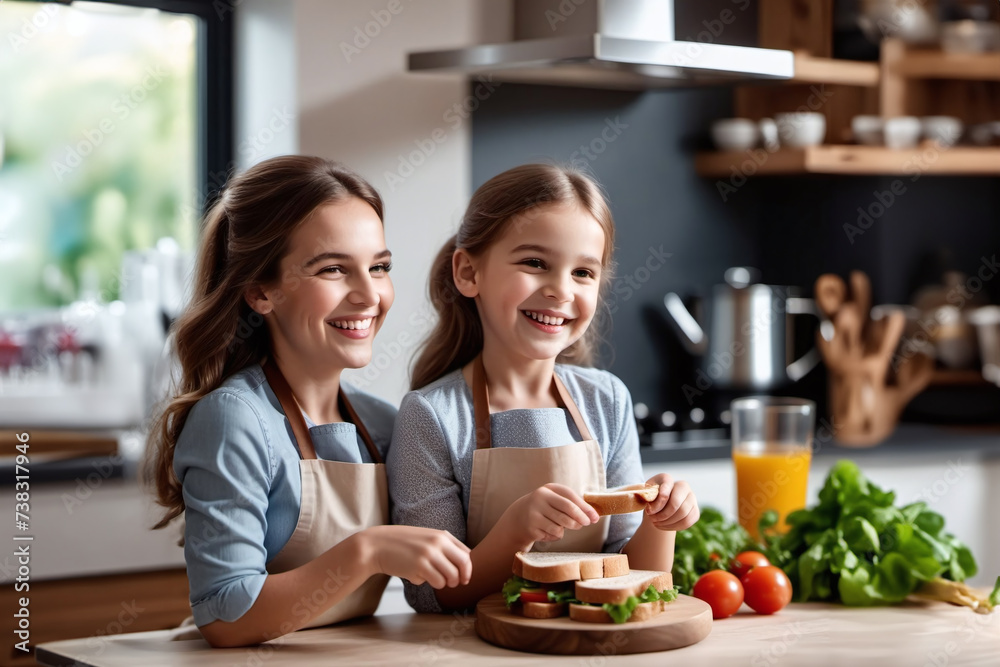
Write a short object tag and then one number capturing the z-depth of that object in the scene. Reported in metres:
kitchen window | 2.87
